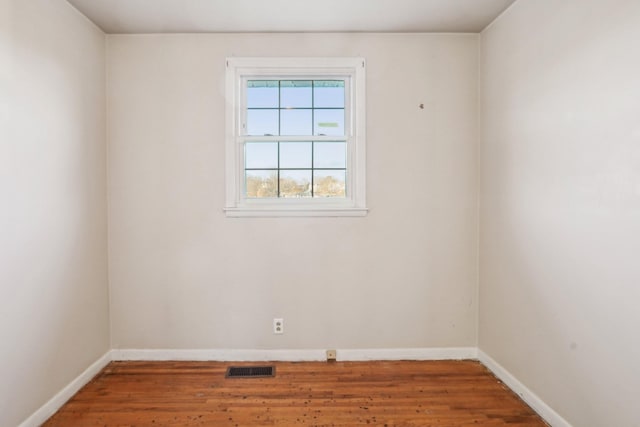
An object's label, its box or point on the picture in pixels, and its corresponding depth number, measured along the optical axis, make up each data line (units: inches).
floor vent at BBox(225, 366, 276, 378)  103.7
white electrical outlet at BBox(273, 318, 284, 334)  112.5
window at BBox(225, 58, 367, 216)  113.0
